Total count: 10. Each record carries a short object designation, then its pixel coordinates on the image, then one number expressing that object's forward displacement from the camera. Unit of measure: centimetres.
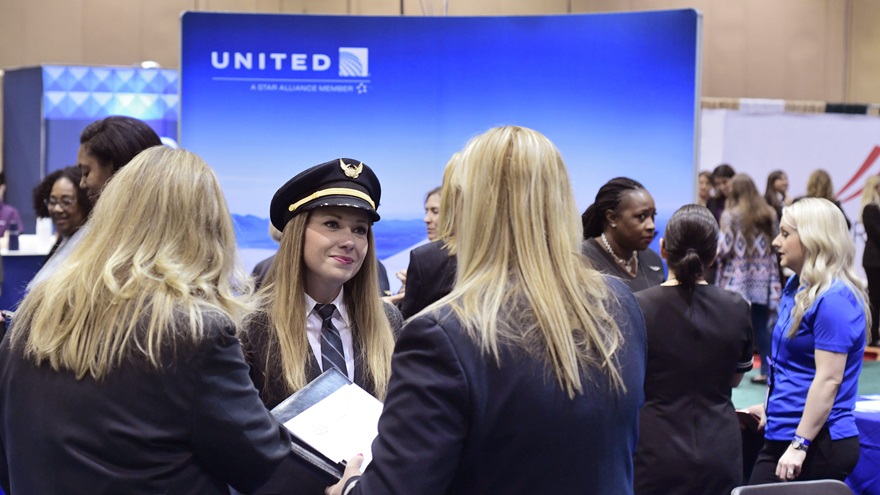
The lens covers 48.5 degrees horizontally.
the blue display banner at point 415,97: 546
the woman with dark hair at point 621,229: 396
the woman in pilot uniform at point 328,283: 213
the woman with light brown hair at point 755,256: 709
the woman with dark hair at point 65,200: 376
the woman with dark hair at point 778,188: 883
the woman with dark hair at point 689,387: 304
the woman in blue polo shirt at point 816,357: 316
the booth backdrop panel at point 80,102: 876
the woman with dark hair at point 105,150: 286
